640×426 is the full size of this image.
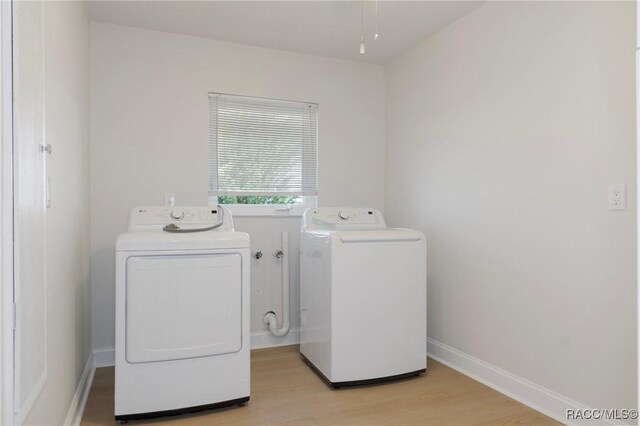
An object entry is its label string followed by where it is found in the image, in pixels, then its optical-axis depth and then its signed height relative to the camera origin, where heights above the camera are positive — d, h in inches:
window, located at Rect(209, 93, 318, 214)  123.0 +18.6
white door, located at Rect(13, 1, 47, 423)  42.4 +1.0
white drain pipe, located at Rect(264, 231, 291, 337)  124.4 -26.9
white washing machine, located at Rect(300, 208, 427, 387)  94.8 -21.4
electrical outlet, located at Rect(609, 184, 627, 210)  70.7 +2.7
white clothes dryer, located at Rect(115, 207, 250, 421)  78.0 -20.9
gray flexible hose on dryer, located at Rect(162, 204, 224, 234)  88.7 -3.5
